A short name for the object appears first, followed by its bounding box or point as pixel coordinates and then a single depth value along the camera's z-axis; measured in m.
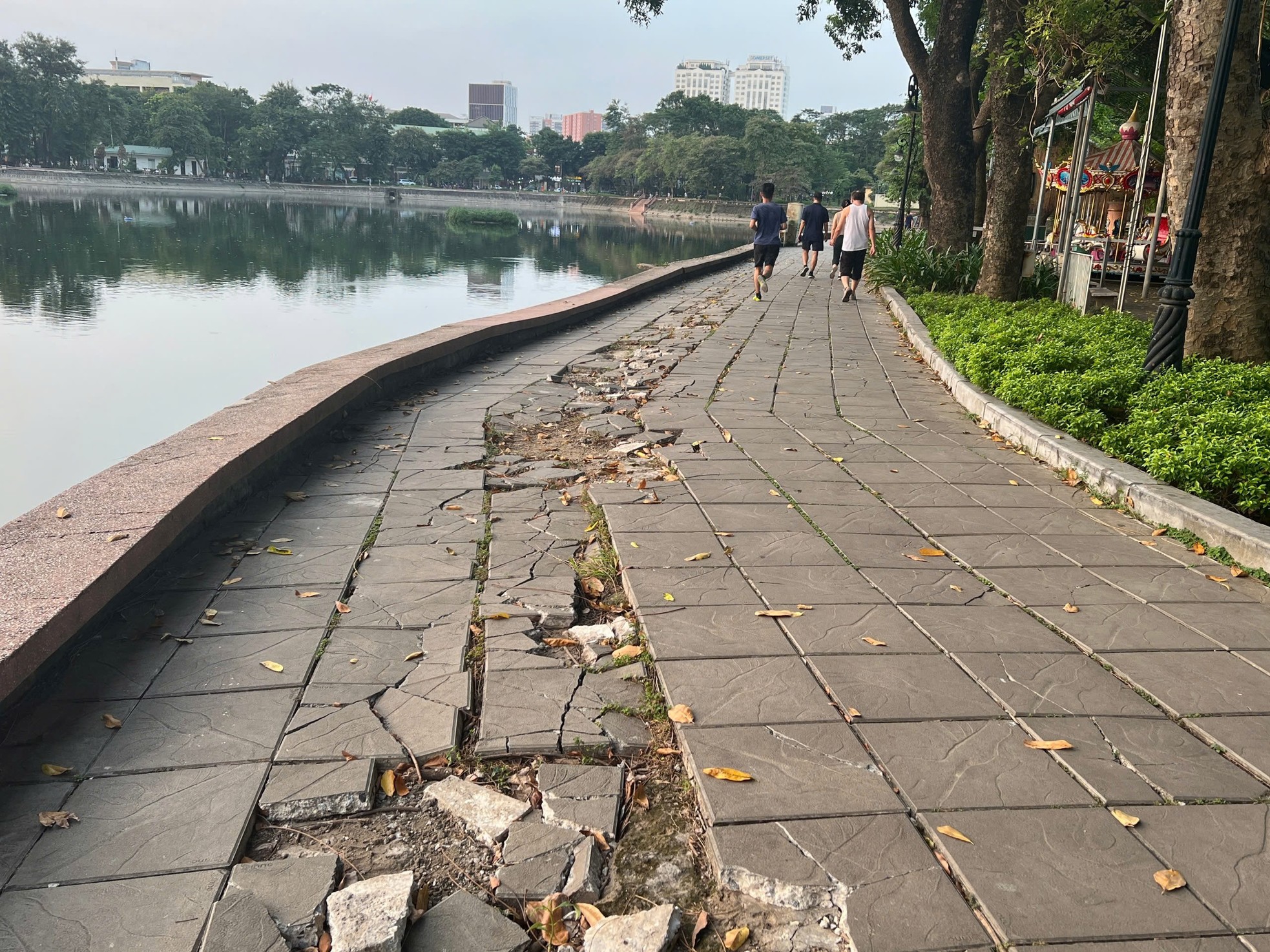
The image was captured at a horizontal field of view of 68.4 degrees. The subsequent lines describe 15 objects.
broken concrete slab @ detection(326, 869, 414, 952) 1.78
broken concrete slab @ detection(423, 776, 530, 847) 2.16
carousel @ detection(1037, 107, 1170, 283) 11.93
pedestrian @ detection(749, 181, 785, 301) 11.66
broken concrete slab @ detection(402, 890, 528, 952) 1.83
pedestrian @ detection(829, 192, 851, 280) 12.80
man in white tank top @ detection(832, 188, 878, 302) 11.85
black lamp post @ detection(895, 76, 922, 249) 17.77
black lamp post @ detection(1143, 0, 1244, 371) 4.88
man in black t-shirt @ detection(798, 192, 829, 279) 15.94
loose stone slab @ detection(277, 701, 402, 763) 2.40
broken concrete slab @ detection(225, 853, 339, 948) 1.85
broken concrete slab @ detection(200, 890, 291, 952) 1.78
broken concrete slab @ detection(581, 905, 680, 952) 1.79
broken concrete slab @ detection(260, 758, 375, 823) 2.20
